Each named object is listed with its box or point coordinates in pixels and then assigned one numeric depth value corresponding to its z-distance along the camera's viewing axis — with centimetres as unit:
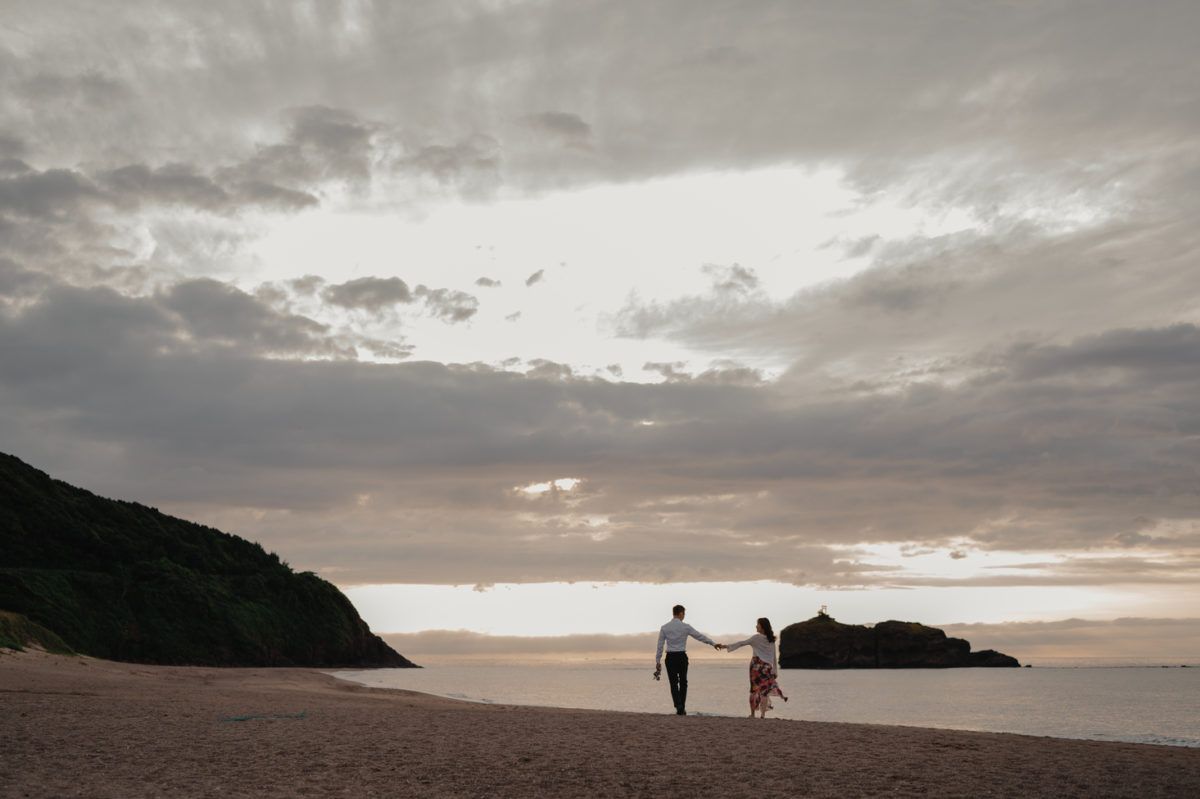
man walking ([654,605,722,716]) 2102
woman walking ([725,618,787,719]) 2152
